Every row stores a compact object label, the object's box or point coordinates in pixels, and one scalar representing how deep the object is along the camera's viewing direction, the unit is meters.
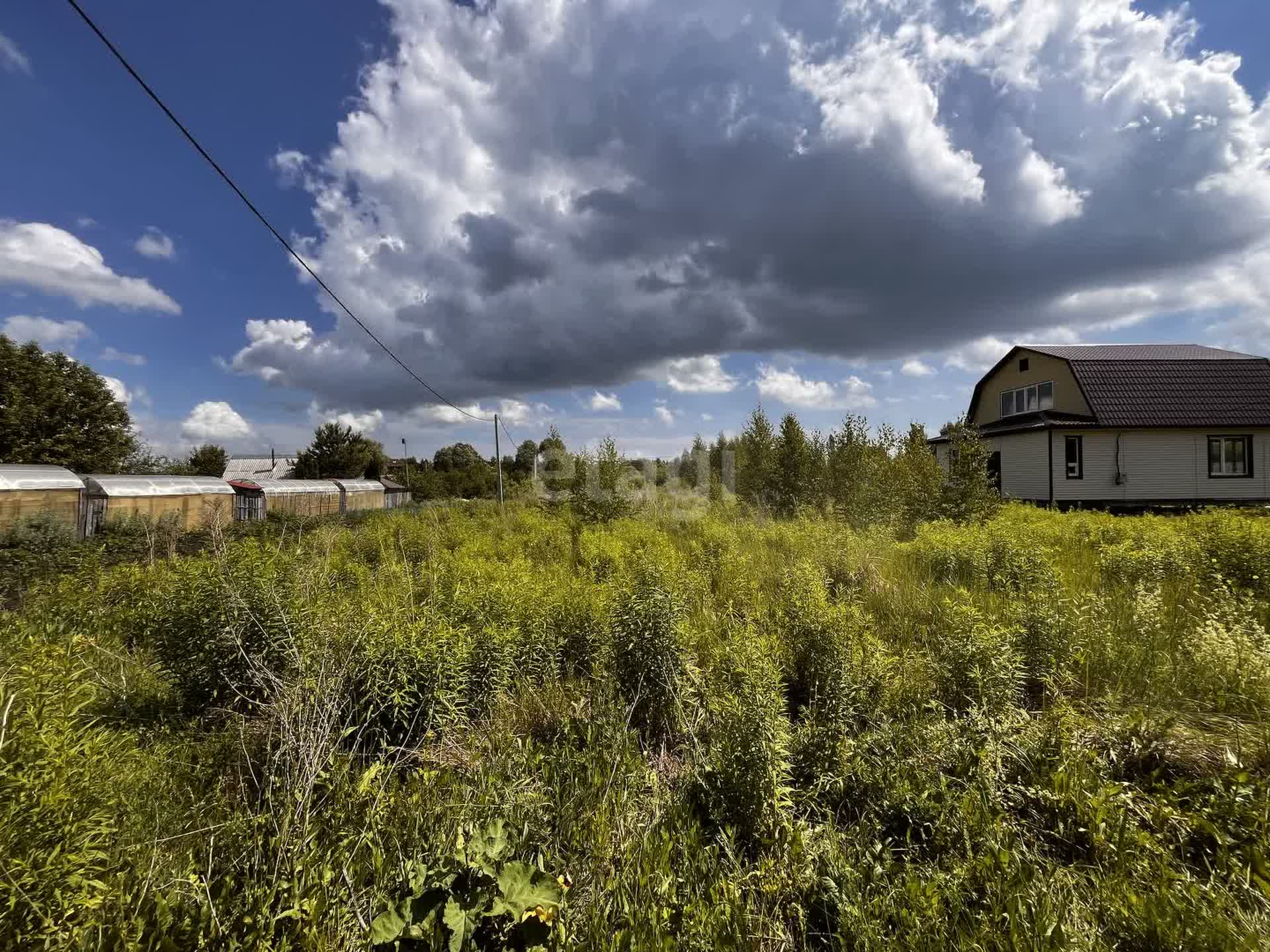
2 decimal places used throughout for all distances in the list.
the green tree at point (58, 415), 25.23
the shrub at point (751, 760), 2.63
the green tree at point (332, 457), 43.78
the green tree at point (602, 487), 14.22
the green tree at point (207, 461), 46.88
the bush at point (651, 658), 3.80
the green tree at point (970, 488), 12.13
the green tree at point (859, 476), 13.34
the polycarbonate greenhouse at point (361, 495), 32.56
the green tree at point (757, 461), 18.67
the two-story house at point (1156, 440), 17.16
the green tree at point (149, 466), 31.84
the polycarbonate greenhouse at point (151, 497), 16.84
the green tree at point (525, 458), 46.12
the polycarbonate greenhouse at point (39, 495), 14.56
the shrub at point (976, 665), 3.38
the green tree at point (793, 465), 17.36
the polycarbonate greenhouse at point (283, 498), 25.12
